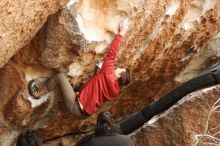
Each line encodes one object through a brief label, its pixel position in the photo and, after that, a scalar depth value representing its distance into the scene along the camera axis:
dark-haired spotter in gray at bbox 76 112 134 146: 5.79
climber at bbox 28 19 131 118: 6.20
